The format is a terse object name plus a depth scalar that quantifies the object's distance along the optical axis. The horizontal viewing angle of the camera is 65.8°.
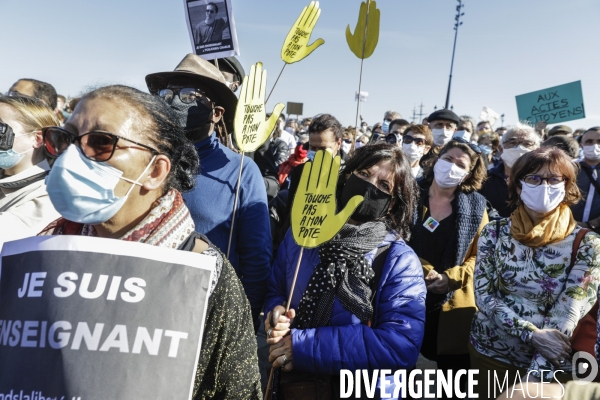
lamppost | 32.91
